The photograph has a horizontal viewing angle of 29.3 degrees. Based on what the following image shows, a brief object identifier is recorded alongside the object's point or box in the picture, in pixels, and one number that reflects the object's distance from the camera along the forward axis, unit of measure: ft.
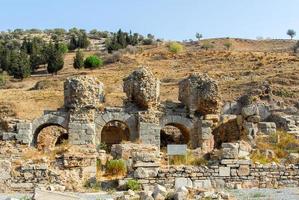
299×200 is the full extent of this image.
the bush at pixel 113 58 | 224.12
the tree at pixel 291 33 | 324.80
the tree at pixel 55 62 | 210.79
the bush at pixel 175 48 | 235.81
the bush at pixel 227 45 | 261.65
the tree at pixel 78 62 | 214.28
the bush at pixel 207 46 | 256.68
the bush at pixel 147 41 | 281.13
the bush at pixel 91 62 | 213.05
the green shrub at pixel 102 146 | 78.70
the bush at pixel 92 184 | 51.01
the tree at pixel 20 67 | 205.57
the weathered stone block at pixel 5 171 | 49.93
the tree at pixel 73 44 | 275.30
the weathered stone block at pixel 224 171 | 52.04
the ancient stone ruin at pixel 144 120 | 77.71
